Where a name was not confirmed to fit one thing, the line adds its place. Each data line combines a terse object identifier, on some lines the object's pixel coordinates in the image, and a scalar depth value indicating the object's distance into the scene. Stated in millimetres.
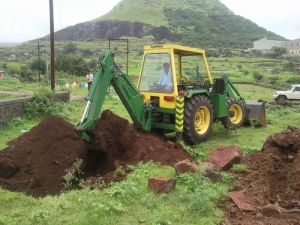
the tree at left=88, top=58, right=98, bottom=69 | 32422
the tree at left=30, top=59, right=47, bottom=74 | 32042
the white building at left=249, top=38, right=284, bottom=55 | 75971
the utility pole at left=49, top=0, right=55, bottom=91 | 14466
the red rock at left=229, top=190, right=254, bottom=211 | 4431
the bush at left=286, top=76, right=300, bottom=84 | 32034
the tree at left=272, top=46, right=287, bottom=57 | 65536
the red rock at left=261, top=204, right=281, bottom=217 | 4204
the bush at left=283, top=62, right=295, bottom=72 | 44382
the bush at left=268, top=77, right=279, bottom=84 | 31556
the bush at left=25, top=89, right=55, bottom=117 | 10120
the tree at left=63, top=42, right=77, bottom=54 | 52508
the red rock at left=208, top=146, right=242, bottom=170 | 5836
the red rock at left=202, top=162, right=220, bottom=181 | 5179
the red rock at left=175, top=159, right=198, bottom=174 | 5274
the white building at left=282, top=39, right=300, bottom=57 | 77703
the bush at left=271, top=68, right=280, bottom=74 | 39738
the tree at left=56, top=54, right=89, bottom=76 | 31512
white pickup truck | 20374
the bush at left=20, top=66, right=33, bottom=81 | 27555
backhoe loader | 6372
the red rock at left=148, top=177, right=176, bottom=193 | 4707
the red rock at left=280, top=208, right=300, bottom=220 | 4191
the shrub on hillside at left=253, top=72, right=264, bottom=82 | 33170
